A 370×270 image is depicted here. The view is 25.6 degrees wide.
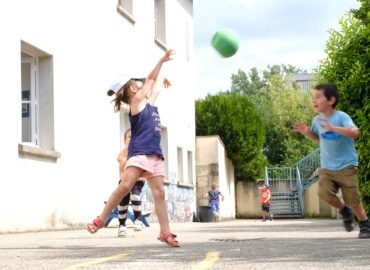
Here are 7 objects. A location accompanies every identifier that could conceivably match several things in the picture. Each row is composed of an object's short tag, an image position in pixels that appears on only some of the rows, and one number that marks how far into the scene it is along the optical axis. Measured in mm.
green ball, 11314
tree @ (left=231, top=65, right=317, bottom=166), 57938
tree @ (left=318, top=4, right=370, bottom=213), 13805
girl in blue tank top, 7840
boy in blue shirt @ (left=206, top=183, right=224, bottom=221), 26938
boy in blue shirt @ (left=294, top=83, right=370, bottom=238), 8742
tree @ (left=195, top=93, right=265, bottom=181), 34906
